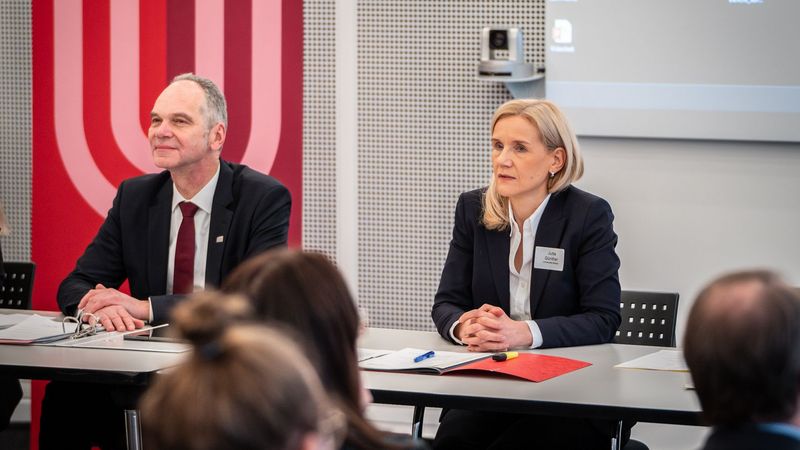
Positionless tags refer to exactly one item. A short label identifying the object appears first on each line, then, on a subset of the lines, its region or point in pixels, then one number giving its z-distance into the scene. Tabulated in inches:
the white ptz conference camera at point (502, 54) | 376.2
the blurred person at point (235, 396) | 86.9
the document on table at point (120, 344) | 237.8
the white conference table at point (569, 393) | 188.4
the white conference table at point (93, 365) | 210.2
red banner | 424.5
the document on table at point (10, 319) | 272.1
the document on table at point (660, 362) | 225.6
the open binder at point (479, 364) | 215.9
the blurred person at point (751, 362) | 120.3
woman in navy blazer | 264.2
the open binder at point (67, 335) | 241.6
